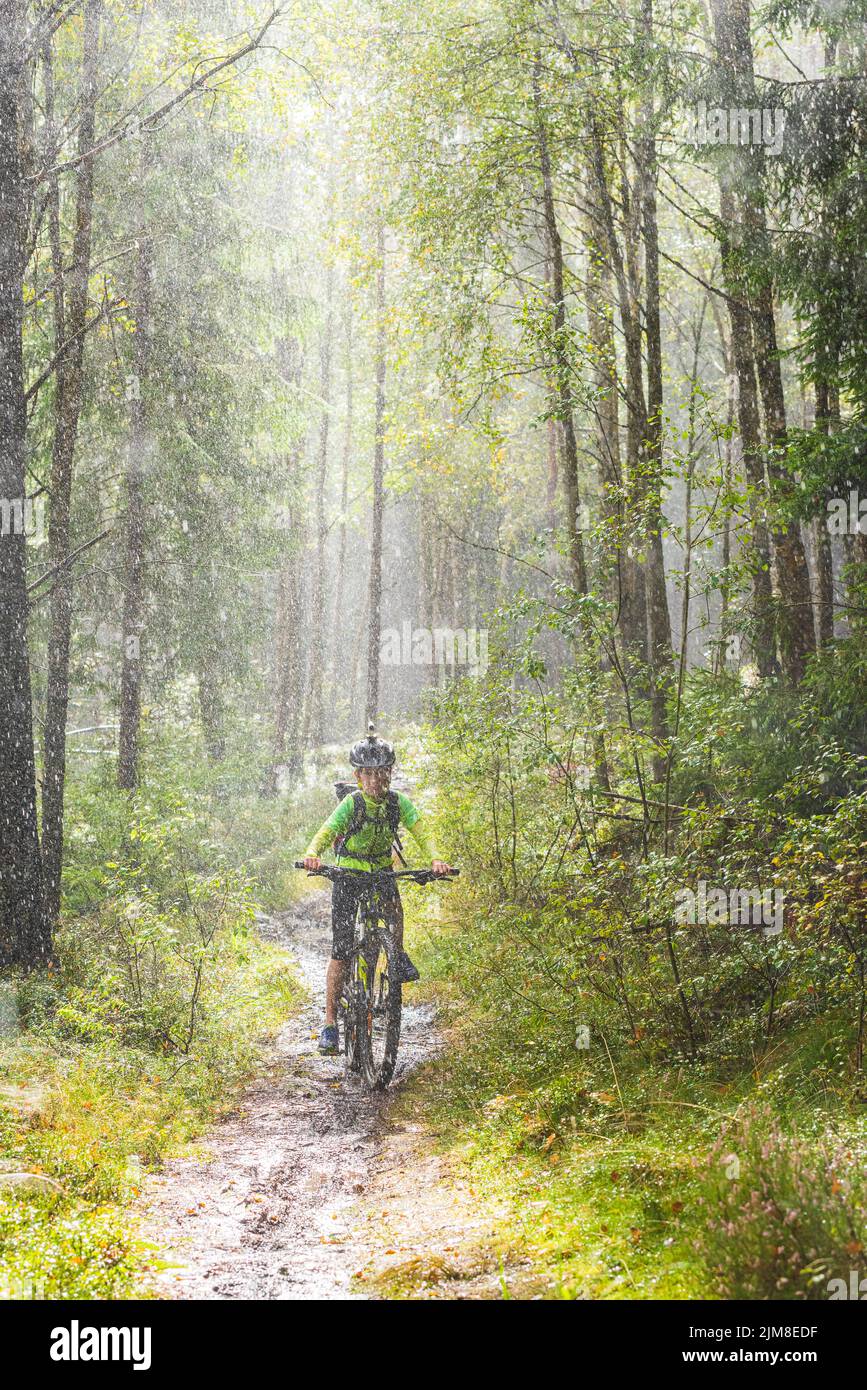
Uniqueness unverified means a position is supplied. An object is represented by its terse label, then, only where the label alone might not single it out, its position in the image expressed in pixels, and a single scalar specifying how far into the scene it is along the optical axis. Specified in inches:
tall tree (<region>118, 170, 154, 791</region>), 585.3
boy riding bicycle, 287.7
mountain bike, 279.7
